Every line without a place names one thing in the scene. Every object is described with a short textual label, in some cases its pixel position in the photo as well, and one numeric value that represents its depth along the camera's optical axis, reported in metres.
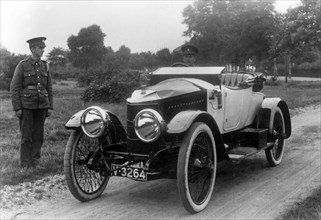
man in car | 7.00
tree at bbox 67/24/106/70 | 62.84
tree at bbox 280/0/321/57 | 25.12
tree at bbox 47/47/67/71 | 56.49
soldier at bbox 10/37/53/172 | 5.81
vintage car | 4.26
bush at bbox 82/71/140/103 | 15.50
